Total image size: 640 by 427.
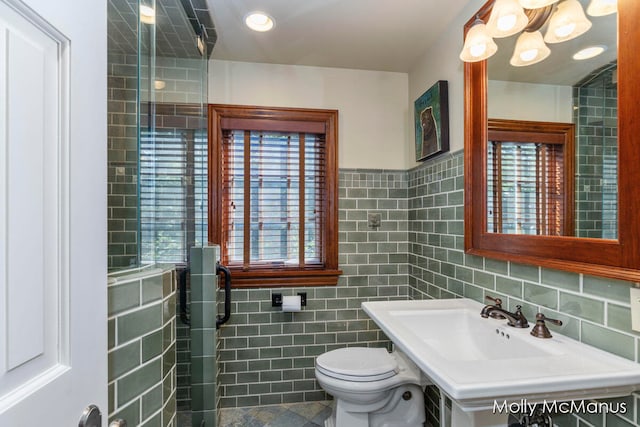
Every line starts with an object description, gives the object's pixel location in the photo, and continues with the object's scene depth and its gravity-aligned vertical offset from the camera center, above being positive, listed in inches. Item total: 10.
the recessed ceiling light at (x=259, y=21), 70.2 +44.8
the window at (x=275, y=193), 89.3 +5.9
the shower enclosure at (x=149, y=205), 33.8 +1.3
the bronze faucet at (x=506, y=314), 47.2 -16.3
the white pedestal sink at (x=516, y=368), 30.5 -17.1
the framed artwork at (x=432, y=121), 73.1 +23.1
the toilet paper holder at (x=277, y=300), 89.9 -25.2
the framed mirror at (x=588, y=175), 35.5 +5.0
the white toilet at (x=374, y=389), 65.0 -37.7
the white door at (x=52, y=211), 16.6 +0.2
